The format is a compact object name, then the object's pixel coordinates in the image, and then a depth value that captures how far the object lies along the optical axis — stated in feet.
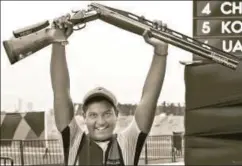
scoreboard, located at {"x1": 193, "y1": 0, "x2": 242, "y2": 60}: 18.08
